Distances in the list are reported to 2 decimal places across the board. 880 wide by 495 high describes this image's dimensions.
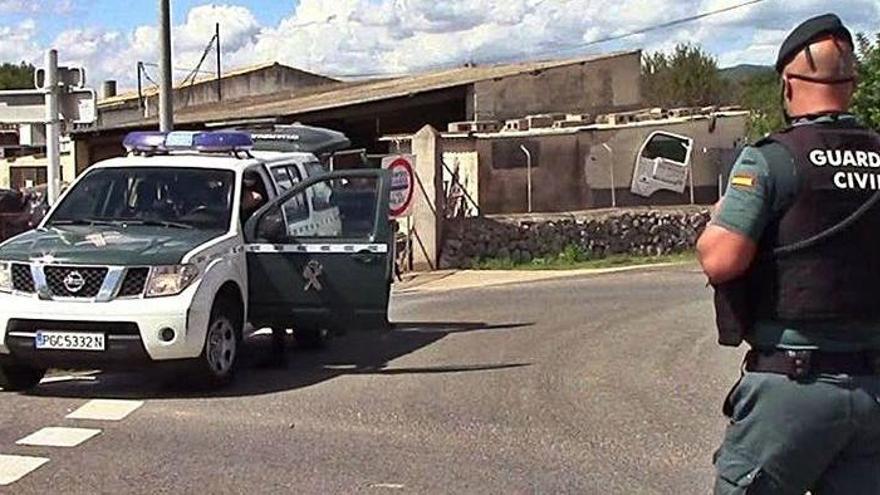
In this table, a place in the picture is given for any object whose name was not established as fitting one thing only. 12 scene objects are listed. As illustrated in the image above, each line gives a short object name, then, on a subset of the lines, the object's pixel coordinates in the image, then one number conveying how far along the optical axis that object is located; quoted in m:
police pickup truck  9.27
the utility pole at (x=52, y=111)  14.08
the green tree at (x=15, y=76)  98.07
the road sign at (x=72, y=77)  14.19
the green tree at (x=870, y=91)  22.78
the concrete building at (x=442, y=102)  32.66
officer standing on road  3.50
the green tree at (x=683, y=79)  55.91
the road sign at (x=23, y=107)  14.34
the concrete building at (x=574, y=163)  24.19
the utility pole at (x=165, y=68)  18.81
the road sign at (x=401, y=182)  20.23
